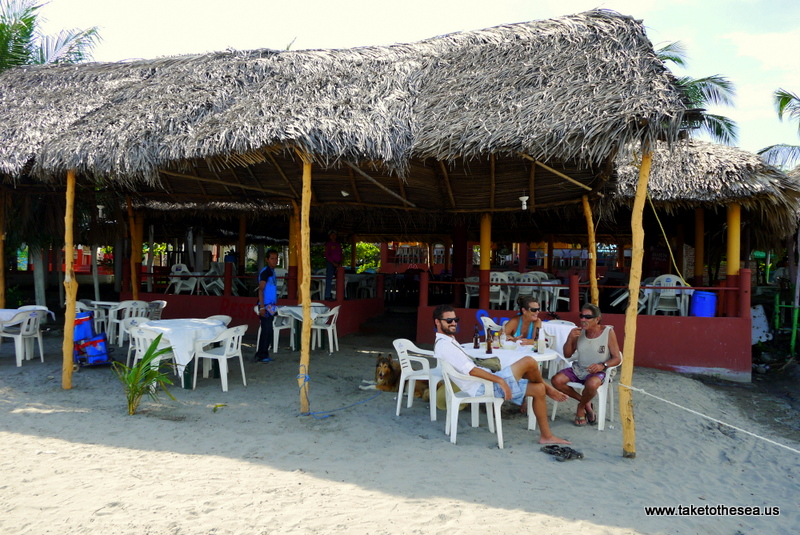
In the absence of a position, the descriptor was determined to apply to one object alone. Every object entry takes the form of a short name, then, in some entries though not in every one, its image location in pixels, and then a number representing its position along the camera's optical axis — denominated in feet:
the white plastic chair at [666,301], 27.58
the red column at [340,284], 30.48
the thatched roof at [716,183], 25.94
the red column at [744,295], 24.67
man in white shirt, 14.16
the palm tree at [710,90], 58.03
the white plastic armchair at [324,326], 26.23
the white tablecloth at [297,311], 26.08
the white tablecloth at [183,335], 18.71
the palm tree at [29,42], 34.91
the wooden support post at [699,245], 33.12
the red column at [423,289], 28.22
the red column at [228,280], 32.37
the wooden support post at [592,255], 23.12
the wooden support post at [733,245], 26.63
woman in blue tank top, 18.54
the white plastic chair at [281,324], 26.81
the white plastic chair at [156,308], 27.20
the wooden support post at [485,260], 28.81
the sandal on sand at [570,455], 13.43
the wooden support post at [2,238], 24.72
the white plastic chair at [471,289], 31.78
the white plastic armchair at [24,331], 22.52
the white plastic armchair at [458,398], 14.17
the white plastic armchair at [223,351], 19.27
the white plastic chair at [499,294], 30.22
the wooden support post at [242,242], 40.04
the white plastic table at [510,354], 15.30
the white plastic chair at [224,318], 22.94
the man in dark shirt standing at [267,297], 23.65
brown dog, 19.71
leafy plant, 16.25
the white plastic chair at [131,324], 21.76
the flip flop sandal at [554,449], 13.78
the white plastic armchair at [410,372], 16.46
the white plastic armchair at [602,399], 15.92
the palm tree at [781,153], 56.49
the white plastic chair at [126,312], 27.43
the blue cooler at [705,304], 25.82
